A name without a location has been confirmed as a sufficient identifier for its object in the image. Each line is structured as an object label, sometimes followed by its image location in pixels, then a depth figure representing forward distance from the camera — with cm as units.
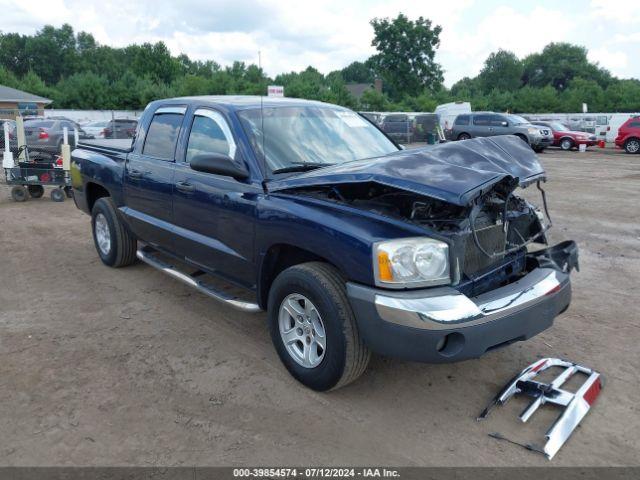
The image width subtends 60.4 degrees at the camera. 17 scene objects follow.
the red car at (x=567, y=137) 2652
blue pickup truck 306
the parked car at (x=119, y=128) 2235
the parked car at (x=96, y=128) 2377
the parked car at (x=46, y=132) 1884
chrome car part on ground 308
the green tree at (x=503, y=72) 9112
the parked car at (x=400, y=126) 2958
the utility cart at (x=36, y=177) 1107
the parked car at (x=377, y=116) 3074
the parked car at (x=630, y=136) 2416
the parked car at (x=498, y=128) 2466
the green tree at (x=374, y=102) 4894
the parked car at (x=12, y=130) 1696
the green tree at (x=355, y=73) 10619
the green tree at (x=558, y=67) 8362
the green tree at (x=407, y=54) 6775
